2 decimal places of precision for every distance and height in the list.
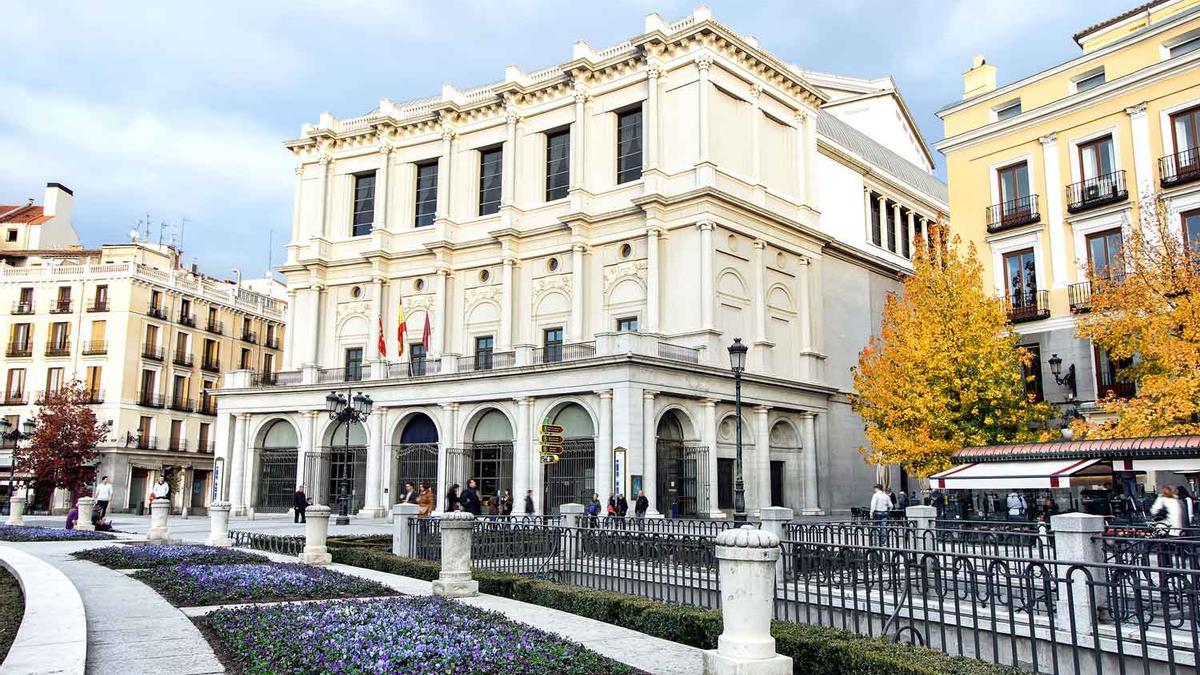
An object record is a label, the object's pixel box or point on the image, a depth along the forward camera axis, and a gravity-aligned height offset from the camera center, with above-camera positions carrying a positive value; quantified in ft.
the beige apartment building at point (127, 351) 179.73 +27.09
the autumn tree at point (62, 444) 151.43 +6.96
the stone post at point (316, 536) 57.88 -3.14
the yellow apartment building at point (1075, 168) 91.15 +33.82
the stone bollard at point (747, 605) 22.80 -2.98
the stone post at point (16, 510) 99.96 -2.59
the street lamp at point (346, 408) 95.46 +8.25
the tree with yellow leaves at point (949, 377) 91.66 +10.95
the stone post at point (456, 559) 41.34 -3.30
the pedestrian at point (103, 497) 90.27 -1.06
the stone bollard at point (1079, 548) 30.22 -2.05
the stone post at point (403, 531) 58.49 -2.87
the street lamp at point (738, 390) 56.69 +7.09
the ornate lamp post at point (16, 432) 110.08 +6.69
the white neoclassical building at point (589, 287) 112.06 +28.63
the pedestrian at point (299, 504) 109.40 -2.19
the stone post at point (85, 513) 97.09 -2.85
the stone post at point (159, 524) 75.31 -3.12
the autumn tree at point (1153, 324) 75.05 +13.98
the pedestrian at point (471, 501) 76.64 -1.23
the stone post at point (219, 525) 73.82 -3.13
